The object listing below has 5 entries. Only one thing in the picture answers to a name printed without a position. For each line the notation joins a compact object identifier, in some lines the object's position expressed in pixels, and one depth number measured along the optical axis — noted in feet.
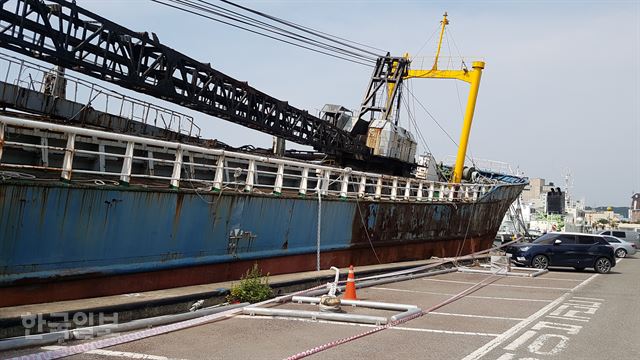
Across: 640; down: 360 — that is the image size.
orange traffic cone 37.58
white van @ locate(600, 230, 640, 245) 146.41
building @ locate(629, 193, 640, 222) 563.61
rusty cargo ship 28.37
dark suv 73.00
